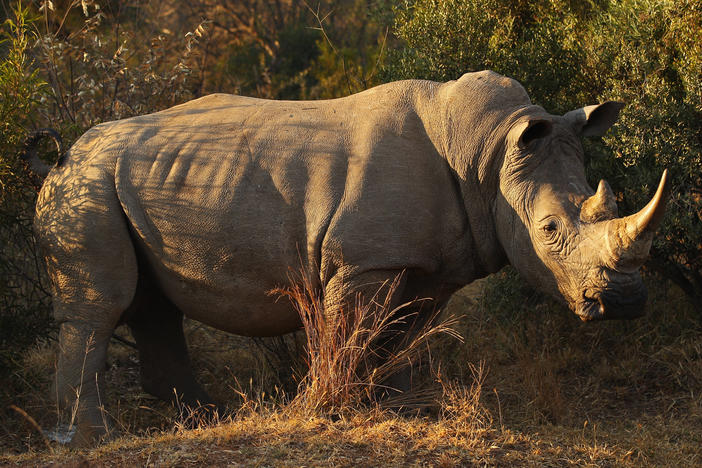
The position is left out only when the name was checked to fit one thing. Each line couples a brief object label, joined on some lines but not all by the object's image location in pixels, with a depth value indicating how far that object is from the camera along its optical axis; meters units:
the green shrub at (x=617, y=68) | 11.64
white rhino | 9.12
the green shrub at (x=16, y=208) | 10.77
